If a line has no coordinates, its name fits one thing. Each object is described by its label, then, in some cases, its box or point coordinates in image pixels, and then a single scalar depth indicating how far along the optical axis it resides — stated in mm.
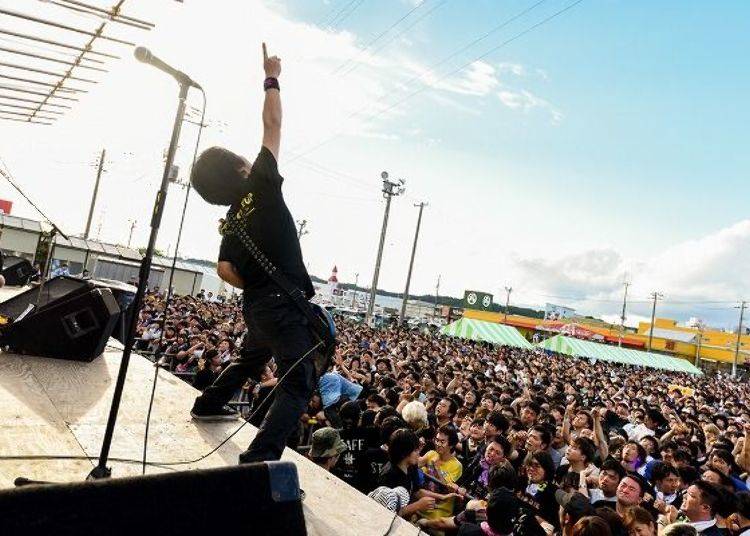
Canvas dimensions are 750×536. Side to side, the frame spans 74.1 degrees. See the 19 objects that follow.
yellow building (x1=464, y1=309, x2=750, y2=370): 52156
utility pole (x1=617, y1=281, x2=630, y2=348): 53488
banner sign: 62375
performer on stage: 2391
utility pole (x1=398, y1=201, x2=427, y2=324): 34500
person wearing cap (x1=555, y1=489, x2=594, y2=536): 3359
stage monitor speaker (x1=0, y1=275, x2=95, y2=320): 4117
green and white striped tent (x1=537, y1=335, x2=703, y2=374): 29828
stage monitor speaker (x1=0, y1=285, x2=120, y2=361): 3783
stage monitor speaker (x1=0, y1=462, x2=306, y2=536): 953
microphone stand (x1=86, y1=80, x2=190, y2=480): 1887
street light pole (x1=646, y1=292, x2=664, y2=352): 52716
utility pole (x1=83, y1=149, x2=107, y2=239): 36825
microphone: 2277
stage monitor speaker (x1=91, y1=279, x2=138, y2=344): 4759
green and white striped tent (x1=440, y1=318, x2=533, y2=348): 25734
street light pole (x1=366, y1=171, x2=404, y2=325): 26859
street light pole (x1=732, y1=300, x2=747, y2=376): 46181
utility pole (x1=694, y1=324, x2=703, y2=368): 51312
